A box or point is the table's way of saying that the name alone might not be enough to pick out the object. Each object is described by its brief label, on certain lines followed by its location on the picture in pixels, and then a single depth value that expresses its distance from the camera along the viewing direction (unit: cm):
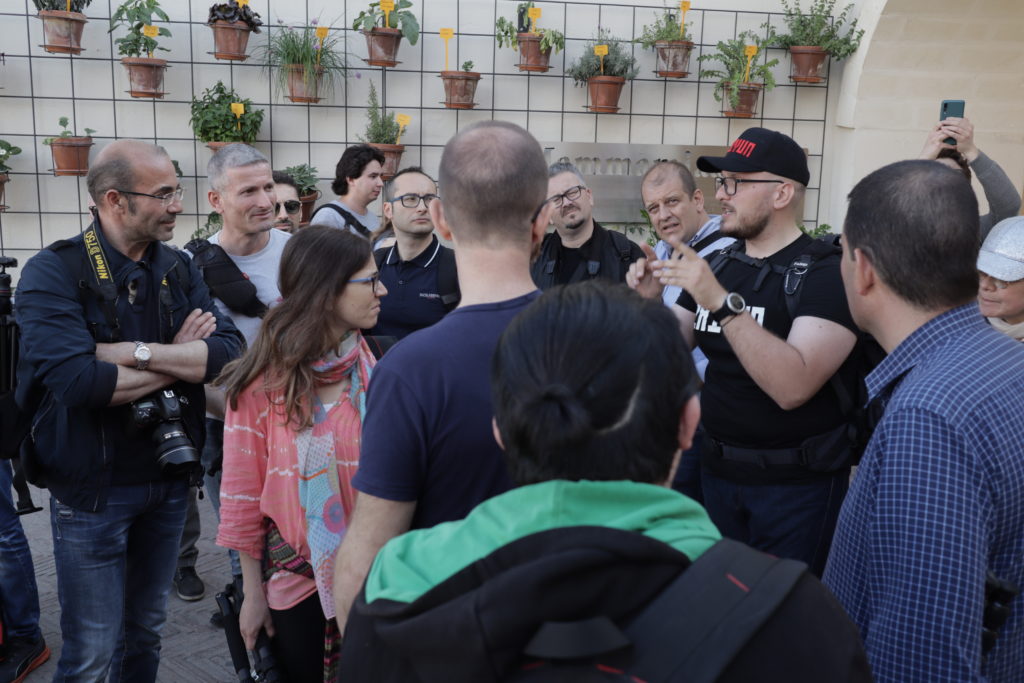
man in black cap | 236
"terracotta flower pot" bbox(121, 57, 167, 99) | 611
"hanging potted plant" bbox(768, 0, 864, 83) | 661
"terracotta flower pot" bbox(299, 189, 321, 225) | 651
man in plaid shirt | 145
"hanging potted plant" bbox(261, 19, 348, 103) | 636
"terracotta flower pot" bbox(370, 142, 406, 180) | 648
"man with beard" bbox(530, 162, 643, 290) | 445
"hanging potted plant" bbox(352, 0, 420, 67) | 626
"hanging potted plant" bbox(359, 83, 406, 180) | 651
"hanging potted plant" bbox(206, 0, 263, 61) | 614
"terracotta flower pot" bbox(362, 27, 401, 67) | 628
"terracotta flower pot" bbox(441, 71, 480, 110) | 643
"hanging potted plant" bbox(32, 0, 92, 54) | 592
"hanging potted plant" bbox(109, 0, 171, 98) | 605
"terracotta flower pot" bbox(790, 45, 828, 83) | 661
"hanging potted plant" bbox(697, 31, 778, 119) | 661
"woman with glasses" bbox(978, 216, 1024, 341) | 313
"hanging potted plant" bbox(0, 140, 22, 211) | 616
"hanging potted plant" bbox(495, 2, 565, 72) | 645
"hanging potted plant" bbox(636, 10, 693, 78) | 653
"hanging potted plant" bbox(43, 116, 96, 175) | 613
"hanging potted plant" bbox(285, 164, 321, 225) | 648
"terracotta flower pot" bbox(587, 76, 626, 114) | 656
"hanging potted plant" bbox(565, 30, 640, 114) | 658
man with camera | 244
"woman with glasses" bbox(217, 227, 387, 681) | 220
